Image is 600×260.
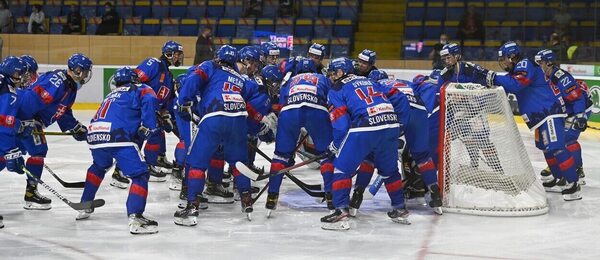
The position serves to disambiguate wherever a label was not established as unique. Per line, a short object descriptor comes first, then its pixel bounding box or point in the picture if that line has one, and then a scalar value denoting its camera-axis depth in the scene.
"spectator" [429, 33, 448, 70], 25.21
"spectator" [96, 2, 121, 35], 27.27
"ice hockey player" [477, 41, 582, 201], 14.12
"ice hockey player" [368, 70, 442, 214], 12.88
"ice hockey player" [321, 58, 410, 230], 11.77
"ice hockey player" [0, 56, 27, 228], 12.07
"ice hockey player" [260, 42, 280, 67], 16.03
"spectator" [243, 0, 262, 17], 27.90
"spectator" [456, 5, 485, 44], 26.68
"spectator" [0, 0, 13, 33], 27.06
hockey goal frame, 12.97
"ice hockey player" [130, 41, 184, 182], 14.88
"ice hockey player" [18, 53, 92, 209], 12.68
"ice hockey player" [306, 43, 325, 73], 14.22
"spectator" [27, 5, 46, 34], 27.67
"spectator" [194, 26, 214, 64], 25.18
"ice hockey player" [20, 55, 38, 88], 12.55
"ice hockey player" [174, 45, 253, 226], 11.99
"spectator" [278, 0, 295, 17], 27.93
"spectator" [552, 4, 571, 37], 25.61
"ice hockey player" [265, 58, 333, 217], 12.58
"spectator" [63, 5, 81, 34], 27.56
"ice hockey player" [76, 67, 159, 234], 11.45
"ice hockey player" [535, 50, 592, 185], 14.94
